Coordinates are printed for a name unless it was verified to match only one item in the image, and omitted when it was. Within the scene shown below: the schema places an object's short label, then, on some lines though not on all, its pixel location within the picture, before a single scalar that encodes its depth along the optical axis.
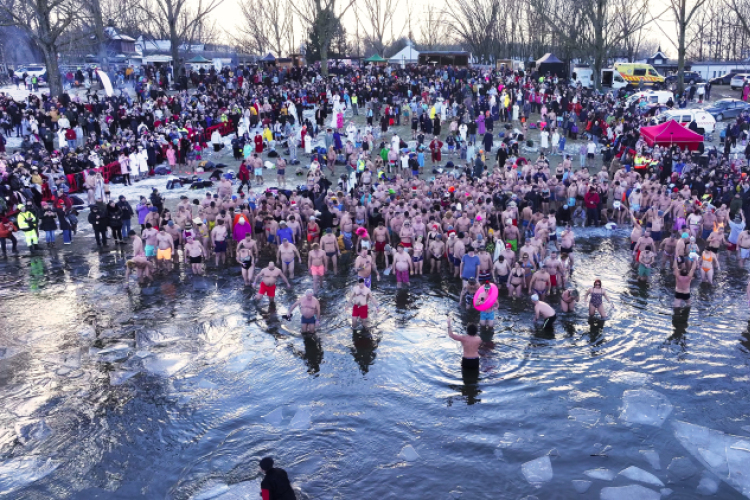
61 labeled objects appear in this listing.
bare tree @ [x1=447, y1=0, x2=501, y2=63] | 55.53
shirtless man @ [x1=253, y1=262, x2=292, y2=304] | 12.32
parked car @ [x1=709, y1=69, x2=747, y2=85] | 44.16
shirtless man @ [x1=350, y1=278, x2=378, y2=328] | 11.14
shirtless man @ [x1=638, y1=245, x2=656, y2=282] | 13.31
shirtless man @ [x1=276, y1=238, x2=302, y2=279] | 13.75
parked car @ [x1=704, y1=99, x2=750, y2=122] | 29.20
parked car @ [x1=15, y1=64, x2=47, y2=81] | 40.64
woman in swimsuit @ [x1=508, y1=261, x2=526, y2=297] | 12.58
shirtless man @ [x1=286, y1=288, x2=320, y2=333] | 10.95
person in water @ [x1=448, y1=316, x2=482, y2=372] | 9.40
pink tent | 21.42
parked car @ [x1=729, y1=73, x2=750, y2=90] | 40.00
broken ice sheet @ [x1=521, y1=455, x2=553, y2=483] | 7.50
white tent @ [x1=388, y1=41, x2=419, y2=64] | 47.75
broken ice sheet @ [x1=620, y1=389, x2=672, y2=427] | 8.59
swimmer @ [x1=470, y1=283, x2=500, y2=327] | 11.05
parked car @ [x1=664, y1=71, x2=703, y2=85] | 41.46
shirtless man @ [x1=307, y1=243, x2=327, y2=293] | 12.84
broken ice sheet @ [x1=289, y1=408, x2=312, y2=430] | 8.57
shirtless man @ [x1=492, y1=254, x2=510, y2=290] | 12.95
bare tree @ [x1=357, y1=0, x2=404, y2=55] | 64.44
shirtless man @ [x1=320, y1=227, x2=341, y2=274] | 14.15
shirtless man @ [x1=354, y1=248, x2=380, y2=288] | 12.23
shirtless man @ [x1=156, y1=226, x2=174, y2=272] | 14.02
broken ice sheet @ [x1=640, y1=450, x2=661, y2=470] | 7.69
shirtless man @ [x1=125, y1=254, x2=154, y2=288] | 13.69
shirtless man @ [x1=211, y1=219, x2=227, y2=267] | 14.65
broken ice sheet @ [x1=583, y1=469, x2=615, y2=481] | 7.51
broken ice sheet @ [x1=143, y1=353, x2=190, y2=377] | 10.00
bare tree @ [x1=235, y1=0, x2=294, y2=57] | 65.69
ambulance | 41.75
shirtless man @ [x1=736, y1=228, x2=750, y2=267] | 14.13
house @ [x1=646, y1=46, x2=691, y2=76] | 50.88
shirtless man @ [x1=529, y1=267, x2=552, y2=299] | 12.15
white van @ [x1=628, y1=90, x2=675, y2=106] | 31.50
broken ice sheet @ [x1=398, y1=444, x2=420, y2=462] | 7.88
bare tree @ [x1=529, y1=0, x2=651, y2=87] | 35.34
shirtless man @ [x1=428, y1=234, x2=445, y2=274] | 14.06
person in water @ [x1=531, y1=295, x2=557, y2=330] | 11.09
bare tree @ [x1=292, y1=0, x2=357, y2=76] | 37.88
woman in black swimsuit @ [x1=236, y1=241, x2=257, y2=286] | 13.44
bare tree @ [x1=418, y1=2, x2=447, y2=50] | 74.62
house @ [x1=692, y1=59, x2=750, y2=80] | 49.62
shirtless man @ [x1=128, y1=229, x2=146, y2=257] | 13.80
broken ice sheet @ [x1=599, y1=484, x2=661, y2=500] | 7.19
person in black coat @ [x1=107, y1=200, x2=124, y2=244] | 16.36
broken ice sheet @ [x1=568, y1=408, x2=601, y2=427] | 8.55
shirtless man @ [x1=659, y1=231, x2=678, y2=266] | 14.32
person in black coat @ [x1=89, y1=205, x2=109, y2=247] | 16.27
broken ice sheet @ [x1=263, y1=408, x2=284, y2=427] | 8.66
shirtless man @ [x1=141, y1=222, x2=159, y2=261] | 14.11
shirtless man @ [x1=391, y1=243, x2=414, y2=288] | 13.30
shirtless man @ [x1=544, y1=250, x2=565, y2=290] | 12.61
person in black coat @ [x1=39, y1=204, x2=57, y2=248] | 16.09
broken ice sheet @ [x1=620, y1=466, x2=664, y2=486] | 7.43
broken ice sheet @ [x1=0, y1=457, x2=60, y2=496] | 7.45
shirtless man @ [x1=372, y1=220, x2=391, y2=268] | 14.67
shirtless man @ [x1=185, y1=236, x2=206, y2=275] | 13.83
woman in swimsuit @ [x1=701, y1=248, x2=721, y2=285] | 13.09
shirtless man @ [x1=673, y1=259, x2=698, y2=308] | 11.69
